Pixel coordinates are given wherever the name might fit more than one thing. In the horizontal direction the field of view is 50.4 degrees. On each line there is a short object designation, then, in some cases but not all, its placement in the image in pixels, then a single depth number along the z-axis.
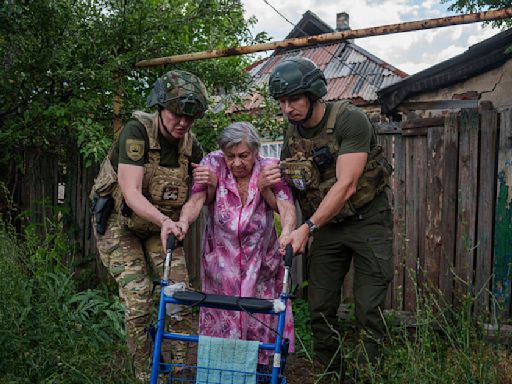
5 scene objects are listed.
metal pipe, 4.08
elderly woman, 3.45
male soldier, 3.23
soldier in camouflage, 3.36
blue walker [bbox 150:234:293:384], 2.60
